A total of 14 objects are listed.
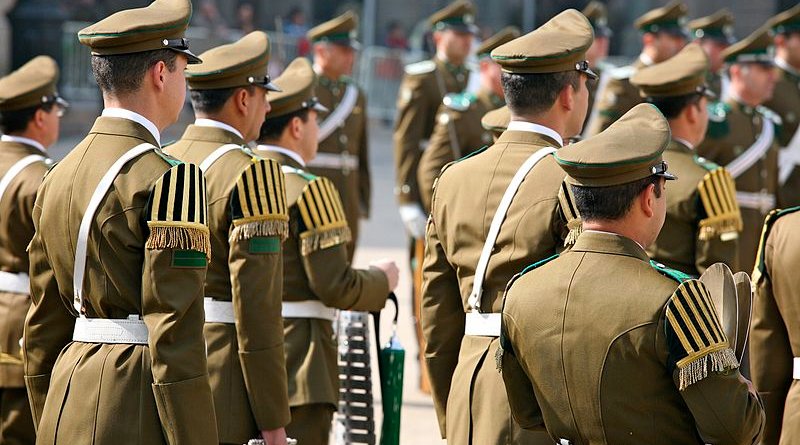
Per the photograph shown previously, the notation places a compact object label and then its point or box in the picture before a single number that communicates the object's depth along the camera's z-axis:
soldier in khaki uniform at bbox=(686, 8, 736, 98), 20.66
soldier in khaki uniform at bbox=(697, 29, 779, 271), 15.14
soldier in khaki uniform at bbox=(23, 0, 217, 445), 7.56
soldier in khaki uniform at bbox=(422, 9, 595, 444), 8.40
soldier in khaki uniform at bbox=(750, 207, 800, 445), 9.33
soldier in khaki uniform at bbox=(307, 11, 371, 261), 18.41
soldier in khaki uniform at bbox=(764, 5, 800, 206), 17.61
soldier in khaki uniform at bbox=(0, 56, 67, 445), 10.69
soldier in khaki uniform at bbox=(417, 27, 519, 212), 17.53
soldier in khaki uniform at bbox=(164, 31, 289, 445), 9.10
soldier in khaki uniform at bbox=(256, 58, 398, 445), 10.12
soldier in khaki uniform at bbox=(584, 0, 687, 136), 19.11
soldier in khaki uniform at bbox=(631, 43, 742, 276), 11.08
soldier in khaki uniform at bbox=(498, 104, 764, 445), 6.64
